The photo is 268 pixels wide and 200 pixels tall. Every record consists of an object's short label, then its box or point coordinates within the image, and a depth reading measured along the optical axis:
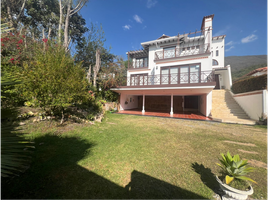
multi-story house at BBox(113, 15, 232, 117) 9.38
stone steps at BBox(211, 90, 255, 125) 7.52
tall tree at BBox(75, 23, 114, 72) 14.54
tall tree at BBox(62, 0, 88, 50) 10.44
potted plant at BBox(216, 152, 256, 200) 1.62
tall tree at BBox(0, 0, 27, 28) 9.68
